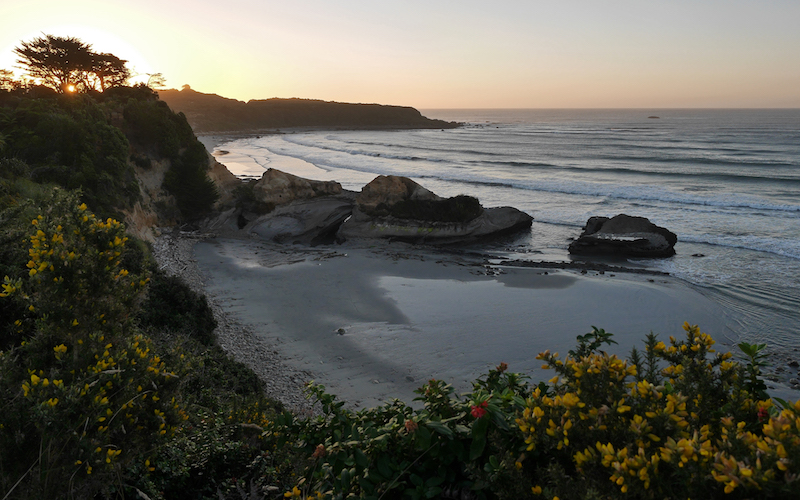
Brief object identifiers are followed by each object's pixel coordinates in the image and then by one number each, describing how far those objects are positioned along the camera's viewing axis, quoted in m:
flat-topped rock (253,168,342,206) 24.47
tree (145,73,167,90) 33.67
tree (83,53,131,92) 30.27
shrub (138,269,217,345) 10.11
